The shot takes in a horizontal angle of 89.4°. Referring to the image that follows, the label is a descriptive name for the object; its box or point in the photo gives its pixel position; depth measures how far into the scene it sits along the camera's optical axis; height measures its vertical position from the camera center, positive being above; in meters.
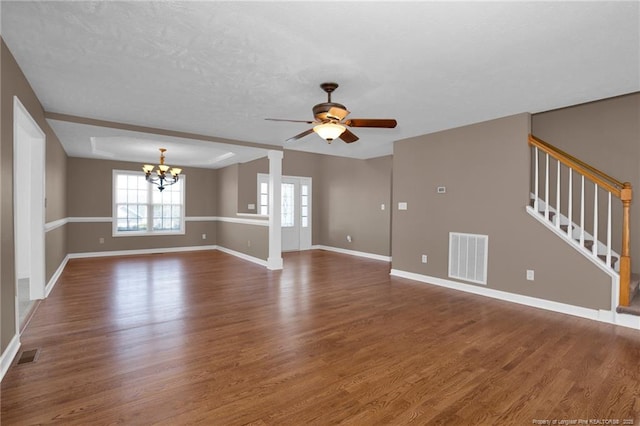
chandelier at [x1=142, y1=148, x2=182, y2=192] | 6.87 +0.79
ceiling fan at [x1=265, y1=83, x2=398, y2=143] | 2.98 +0.86
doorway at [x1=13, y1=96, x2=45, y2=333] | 3.86 +0.03
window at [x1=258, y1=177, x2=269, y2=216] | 8.52 +0.38
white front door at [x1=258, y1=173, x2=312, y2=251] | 8.90 -0.04
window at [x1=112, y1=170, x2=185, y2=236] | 8.02 +0.06
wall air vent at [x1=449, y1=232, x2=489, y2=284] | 4.52 -0.67
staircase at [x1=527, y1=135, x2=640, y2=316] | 3.37 +0.00
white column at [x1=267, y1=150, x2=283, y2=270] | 6.28 +0.01
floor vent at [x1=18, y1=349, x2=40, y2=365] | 2.49 -1.18
